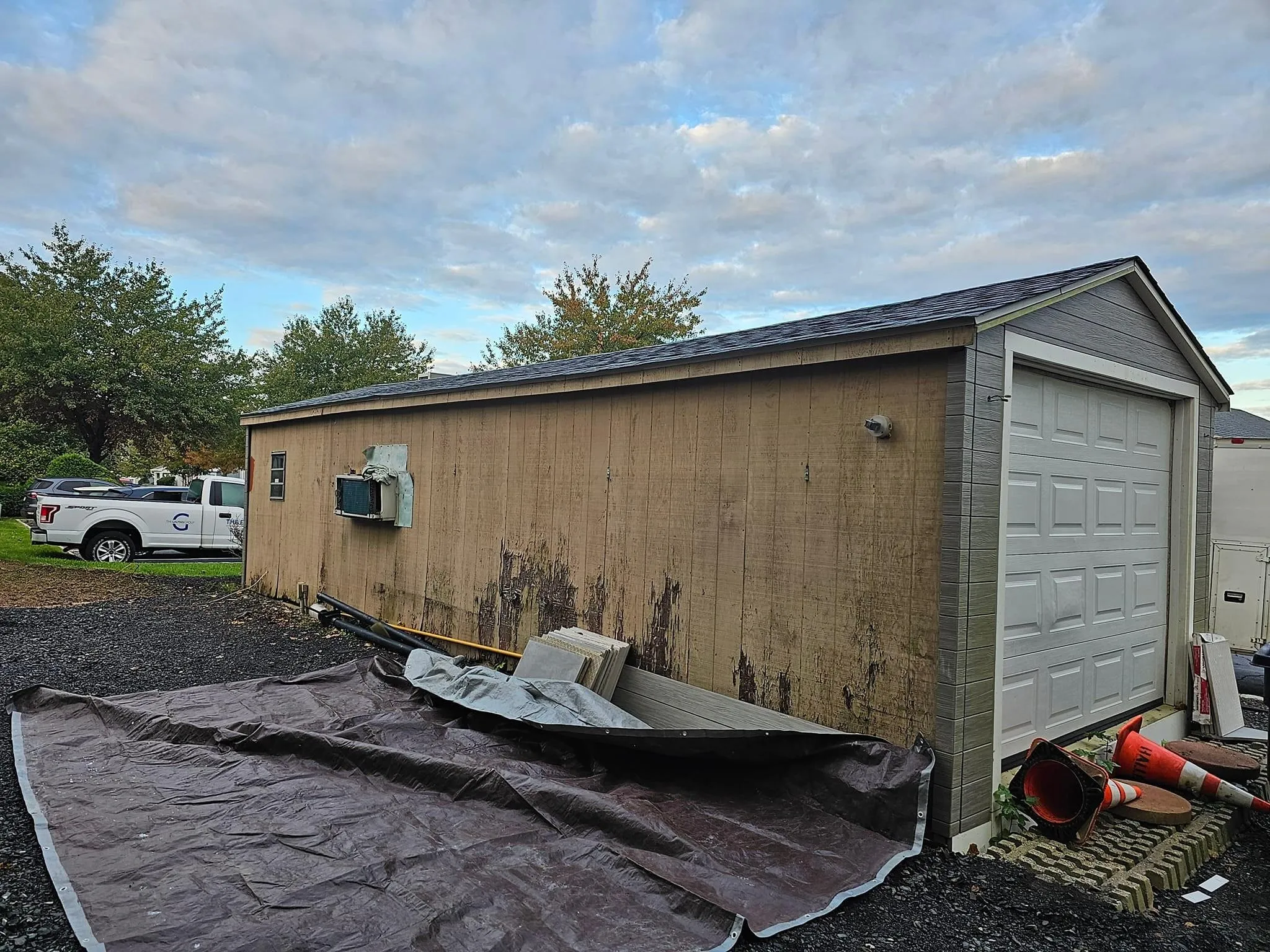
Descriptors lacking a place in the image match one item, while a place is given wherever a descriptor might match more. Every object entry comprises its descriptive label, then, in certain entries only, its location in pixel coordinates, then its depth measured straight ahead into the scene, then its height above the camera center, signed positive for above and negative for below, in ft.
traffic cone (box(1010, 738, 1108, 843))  10.03 -4.09
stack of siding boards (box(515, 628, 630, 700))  14.57 -3.47
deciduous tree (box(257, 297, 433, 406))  93.61 +16.84
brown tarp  7.54 -4.53
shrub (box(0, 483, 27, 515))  65.36 -2.70
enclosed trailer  22.27 -0.66
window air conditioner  22.85 -0.50
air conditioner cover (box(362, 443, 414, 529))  22.58 +0.41
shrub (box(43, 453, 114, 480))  62.23 +0.41
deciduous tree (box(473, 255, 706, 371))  82.38 +21.16
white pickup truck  38.22 -2.66
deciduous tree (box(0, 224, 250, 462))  65.57 +11.69
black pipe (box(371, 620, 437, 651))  20.98 -4.52
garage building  10.39 -0.18
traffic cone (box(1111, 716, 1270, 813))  11.52 -4.24
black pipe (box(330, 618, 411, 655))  21.42 -4.78
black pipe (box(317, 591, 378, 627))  23.49 -4.28
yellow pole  18.37 -4.24
